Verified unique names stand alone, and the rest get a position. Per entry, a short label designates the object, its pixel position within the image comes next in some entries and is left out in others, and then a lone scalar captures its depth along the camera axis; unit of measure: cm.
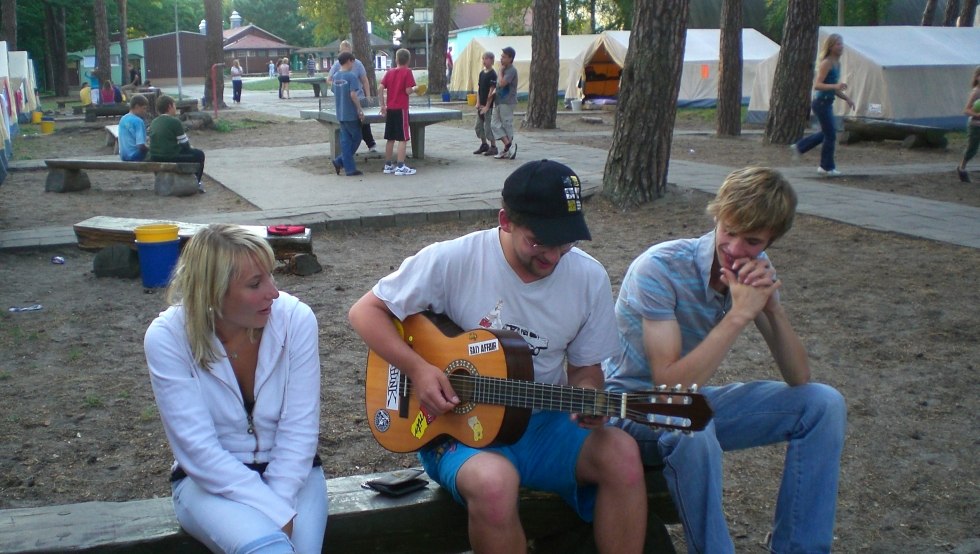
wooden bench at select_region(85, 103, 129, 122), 2550
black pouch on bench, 289
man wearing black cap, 265
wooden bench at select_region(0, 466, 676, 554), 258
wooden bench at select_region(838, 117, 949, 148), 1645
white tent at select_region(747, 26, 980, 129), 1994
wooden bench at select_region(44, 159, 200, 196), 1160
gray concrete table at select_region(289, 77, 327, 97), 4284
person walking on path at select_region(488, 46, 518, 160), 1461
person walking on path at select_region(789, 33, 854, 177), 1221
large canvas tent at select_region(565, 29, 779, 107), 2728
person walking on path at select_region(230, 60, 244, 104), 3573
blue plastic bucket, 689
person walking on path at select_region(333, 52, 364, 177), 1271
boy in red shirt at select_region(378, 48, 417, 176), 1296
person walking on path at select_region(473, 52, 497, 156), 1509
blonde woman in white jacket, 249
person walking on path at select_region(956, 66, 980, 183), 1232
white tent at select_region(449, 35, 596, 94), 3212
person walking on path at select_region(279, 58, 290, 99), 4072
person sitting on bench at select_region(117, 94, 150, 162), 1242
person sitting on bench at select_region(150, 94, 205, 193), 1211
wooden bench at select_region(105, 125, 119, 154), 1698
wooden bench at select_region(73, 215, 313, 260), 734
